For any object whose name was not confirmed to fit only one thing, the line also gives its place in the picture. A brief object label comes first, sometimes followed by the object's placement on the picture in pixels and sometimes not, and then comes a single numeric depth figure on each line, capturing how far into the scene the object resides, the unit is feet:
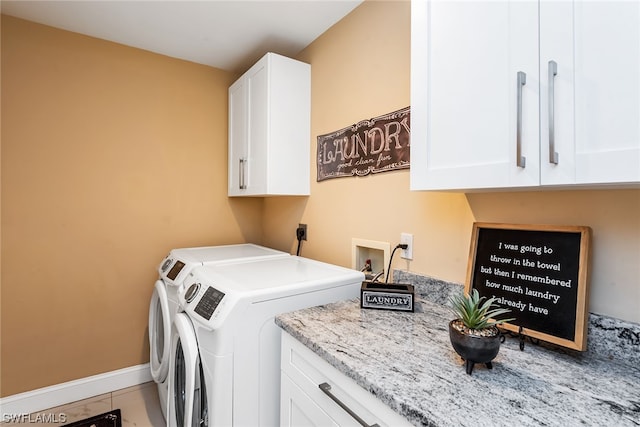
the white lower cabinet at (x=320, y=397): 2.57
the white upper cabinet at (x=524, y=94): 2.16
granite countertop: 2.11
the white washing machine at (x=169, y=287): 5.63
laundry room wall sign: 4.91
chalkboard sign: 2.90
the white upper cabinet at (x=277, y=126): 6.60
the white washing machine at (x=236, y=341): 3.74
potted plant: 2.56
